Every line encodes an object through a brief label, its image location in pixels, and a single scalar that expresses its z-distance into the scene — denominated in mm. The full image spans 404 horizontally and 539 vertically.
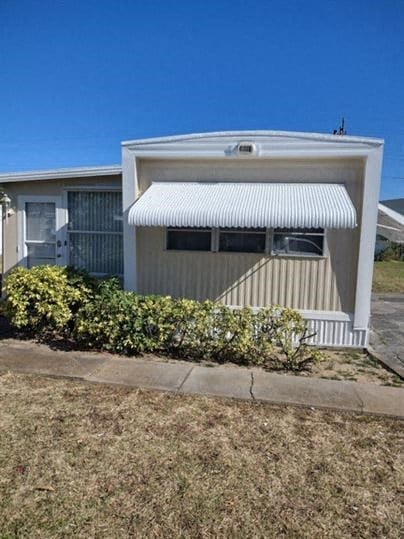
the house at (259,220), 6551
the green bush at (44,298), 6801
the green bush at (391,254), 27281
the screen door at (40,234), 9172
